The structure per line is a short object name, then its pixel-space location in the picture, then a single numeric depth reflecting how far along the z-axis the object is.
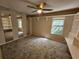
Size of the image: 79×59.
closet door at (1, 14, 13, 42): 2.74
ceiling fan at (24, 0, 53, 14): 1.90
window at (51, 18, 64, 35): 3.11
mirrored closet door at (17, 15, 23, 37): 3.58
